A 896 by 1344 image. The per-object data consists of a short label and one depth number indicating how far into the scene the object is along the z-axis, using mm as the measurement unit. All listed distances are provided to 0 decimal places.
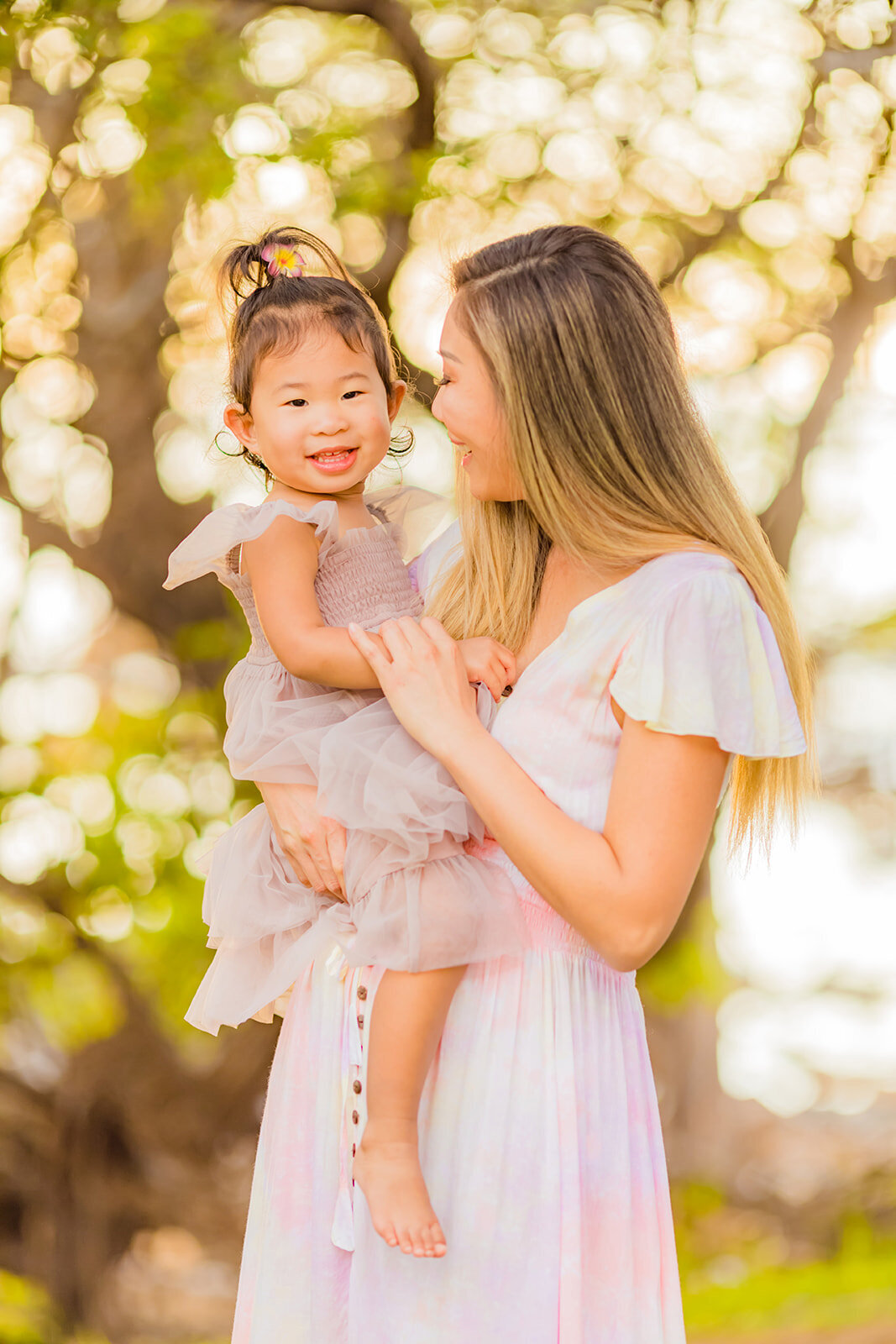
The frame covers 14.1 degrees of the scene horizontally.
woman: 2655
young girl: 2685
